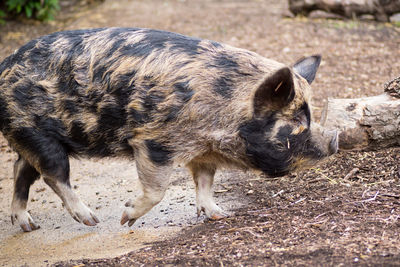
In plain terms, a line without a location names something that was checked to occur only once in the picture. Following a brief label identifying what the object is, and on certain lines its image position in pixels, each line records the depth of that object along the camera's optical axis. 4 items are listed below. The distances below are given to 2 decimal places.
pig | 8.55
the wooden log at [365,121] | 10.62
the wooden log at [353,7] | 22.12
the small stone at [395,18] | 22.30
